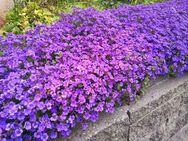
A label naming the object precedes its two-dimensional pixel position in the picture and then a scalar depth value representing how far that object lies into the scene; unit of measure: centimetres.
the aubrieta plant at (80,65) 85
